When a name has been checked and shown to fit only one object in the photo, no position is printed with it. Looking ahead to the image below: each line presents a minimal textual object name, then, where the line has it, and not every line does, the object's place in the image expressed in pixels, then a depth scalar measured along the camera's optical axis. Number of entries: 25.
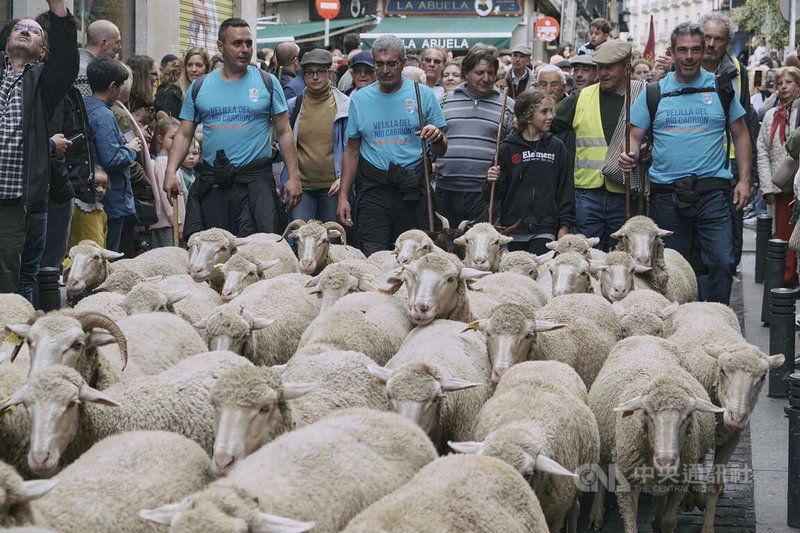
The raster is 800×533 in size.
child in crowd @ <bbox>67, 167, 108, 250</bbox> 8.30
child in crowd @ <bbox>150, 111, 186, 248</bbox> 10.09
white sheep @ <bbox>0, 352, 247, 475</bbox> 4.12
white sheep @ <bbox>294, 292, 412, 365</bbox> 5.71
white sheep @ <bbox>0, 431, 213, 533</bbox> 3.56
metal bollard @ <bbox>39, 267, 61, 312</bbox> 7.16
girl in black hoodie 8.61
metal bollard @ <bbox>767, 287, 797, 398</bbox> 7.67
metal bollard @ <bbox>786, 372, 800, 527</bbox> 5.46
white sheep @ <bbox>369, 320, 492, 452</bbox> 4.68
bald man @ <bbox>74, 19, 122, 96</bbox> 8.93
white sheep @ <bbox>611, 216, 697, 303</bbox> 7.98
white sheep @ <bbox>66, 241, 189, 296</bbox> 7.50
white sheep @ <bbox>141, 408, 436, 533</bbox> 3.16
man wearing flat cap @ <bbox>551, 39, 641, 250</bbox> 8.88
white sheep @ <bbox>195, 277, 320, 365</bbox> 5.92
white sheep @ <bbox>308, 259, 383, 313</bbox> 6.77
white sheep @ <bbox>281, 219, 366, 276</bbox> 8.02
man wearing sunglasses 6.61
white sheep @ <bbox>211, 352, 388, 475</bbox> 4.14
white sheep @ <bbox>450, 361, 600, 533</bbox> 4.12
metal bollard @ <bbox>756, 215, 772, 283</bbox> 12.16
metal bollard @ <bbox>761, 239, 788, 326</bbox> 9.22
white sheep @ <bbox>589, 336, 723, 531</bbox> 4.85
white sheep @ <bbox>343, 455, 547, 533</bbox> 3.34
